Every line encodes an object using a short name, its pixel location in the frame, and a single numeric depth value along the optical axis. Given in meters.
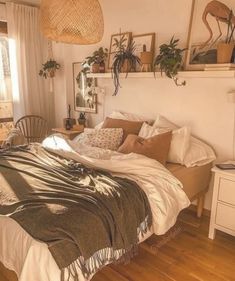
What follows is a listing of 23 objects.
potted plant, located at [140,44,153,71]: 2.85
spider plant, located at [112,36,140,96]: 3.04
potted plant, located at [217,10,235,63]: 2.24
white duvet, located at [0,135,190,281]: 1.29
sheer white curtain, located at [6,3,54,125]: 3.85
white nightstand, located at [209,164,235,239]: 2.13
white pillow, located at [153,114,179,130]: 2.80
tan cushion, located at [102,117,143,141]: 2.92
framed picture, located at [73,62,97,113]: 3.75
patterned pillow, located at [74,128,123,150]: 2.81
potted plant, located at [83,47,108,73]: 3.41
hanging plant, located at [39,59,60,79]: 3.95
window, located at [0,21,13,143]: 3.87
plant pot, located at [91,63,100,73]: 3.42
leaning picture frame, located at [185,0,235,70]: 2.33
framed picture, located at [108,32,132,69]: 3.16
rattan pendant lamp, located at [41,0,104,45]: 1.87
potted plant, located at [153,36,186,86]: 2.53
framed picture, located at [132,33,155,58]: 2.93
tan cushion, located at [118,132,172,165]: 2.32
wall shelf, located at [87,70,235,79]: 2.26
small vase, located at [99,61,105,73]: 3.41
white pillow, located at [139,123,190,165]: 2.48
